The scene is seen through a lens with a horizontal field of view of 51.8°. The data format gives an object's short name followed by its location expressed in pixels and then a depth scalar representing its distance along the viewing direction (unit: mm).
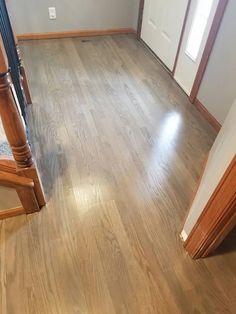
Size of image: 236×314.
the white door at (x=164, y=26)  2207
